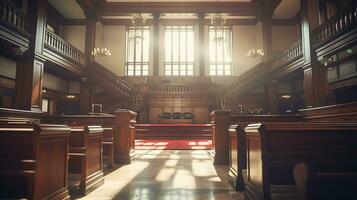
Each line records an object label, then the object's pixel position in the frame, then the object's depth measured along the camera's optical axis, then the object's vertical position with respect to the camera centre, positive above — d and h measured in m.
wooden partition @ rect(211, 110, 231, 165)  4.98 -0.36
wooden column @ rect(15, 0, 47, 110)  7.94 +1.64
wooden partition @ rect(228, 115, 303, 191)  3.12 -0.49
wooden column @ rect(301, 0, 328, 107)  8.62 +1.61
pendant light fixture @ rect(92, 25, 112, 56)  12.88 +3.43
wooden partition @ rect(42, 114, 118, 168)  4.76 -0.11
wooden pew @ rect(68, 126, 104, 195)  3.02 -0.45
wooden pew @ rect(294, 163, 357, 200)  1.37 -0.36
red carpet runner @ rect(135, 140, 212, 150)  7.55 -0.83
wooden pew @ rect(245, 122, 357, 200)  2.10 -0.24
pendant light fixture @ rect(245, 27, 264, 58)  13.38 +3.49
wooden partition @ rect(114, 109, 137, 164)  5.11 -0.40
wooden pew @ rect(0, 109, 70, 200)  2.10 -0.37
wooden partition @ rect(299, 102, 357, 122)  5.38 +0.16
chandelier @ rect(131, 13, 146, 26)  9.23 +3.64
